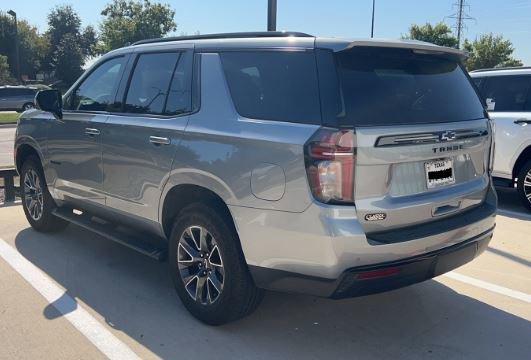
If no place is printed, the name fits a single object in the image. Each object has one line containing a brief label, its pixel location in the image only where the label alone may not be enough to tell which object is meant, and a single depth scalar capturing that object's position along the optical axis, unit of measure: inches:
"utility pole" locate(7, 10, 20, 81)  1437.0
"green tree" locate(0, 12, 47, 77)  2326.5
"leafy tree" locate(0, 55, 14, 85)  1700.3
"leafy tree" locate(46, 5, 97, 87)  2509.8
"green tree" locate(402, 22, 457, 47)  1847.9
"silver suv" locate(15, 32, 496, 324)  116.6
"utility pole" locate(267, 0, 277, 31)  333.1
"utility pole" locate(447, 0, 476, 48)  2226.6
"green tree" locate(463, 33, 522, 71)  1802.4
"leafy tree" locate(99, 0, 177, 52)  2271.2
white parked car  284.8
